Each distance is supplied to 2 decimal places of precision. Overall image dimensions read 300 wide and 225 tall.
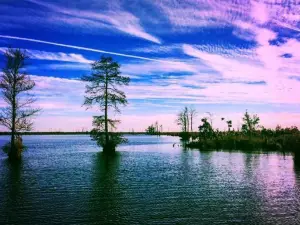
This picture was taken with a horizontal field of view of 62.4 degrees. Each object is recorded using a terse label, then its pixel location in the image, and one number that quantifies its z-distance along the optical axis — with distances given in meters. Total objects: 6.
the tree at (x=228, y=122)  60.09
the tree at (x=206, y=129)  52.27
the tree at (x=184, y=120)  88.67
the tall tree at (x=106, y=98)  36.57
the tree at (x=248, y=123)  58.69
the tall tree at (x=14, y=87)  27.17
